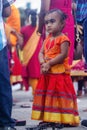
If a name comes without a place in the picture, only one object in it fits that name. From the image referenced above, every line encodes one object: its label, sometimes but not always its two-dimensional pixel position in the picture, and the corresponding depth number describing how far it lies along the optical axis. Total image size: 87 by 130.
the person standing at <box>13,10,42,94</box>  9.65
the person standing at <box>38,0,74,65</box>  6.03
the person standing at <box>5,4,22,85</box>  9.03
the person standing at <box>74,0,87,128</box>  5.76
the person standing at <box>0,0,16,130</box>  5.00
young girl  5.50
